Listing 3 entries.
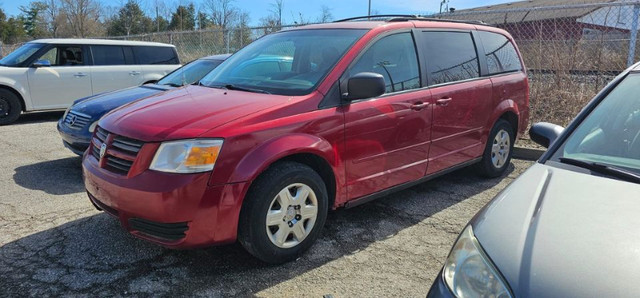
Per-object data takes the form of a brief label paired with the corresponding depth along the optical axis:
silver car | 1.52
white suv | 8.55
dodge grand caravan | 2.79
